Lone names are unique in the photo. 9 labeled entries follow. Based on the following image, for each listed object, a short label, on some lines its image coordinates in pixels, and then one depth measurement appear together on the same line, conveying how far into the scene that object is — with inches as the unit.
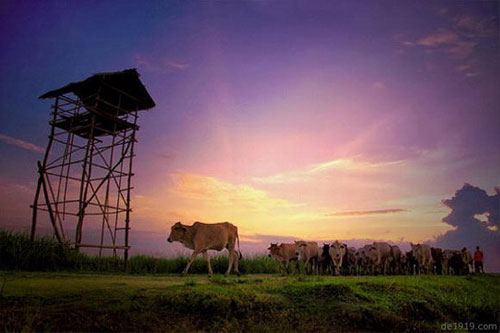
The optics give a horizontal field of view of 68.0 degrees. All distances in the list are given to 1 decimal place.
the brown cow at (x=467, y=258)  1206.3
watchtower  832.9
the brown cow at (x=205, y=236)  648.4
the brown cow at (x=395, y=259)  1048.8
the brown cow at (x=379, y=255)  992.2
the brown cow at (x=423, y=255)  1024.8
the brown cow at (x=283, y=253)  919.7
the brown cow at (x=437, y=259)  1117.0
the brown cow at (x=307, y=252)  923.4
